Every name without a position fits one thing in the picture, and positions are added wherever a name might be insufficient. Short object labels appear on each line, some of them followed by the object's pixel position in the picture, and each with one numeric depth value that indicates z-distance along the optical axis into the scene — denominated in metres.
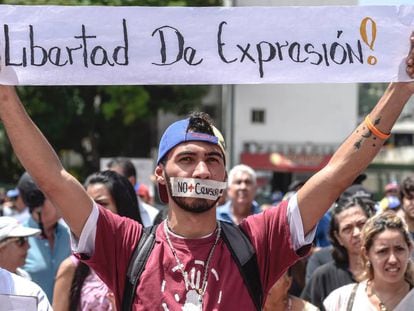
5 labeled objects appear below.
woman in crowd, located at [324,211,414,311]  6.92
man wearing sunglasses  5.25
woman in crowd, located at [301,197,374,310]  8.14
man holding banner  4.75
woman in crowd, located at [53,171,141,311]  6.93
